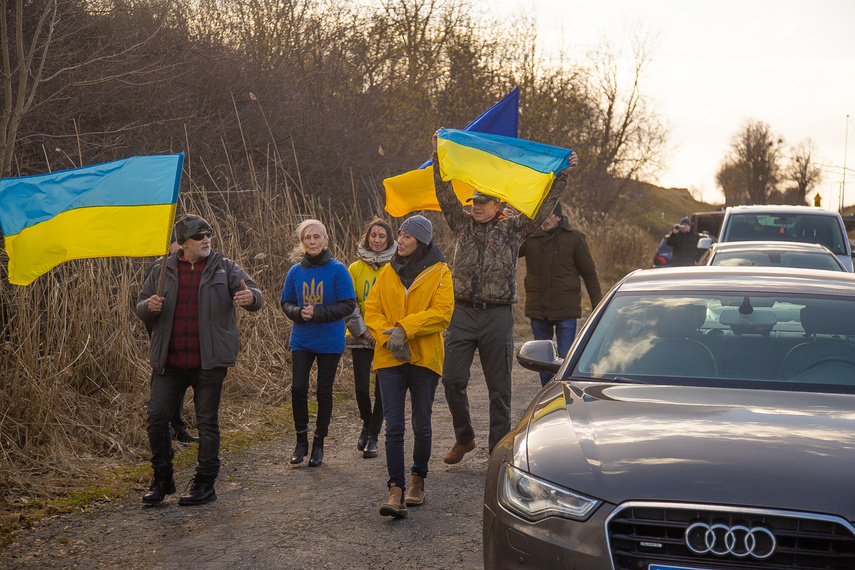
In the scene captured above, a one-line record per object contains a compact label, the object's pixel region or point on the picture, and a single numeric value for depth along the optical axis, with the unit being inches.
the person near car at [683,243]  795.4
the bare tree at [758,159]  3590.1
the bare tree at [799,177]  3376.0
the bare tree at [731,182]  3992.9
